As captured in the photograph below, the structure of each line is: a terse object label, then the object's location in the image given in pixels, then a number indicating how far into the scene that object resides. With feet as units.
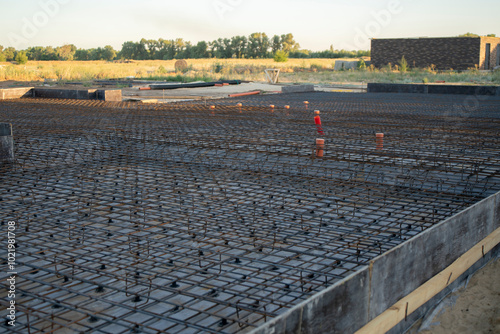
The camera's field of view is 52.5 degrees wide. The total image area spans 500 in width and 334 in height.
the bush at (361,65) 146.82
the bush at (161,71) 125.27
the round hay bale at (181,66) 141.90
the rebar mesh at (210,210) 10.37
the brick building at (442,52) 134.00
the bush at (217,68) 134.45
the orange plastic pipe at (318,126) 30.27
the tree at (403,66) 124.57
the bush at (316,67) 160.99
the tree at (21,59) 179.69
